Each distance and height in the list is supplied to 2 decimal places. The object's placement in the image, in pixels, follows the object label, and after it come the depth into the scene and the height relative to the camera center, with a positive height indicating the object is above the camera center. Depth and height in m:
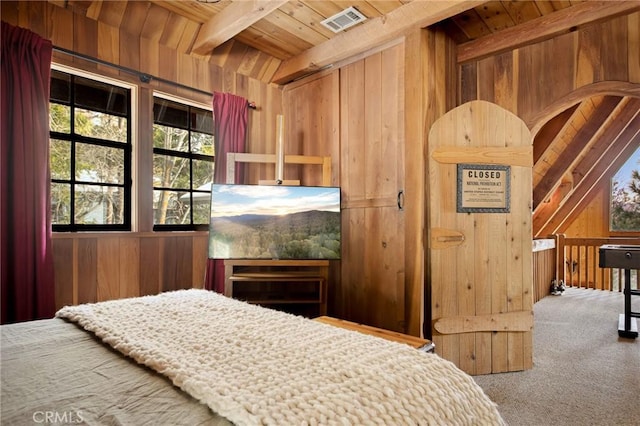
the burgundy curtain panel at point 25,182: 2.26 +0.18
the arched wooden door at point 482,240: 2.56 -0.20
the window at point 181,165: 3.20 +0.43
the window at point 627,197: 5.75 +0.26
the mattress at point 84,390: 0.64 -0.38
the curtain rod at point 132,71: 2.59 +1.13
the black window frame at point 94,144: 2.67 +0.47
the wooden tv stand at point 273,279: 2.87 -0.60
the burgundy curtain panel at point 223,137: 3.30 +0.71
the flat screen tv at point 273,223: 2.87 -0.10
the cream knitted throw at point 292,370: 0.67 -0.36
